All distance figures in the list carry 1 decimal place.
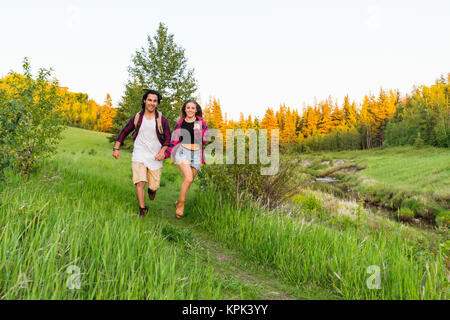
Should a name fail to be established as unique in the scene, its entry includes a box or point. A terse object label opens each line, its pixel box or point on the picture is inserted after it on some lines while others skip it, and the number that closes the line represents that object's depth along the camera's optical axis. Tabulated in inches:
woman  231.1
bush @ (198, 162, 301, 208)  243.0
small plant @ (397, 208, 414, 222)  550.6
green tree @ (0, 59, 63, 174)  234.7
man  219.3
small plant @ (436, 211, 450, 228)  475.4
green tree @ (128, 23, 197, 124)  850.8
